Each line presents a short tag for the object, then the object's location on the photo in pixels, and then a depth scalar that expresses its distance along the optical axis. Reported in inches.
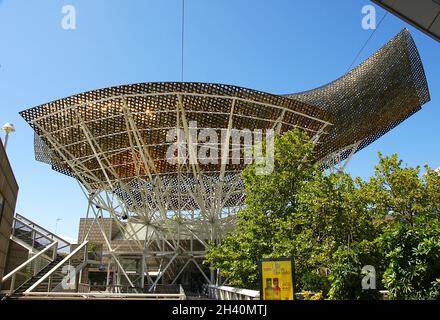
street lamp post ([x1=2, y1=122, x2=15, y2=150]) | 598.0
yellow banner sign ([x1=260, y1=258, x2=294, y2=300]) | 368.8
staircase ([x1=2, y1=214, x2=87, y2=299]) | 830.8
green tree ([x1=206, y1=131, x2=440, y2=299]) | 615.5
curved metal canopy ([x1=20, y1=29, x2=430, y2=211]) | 1031.6
